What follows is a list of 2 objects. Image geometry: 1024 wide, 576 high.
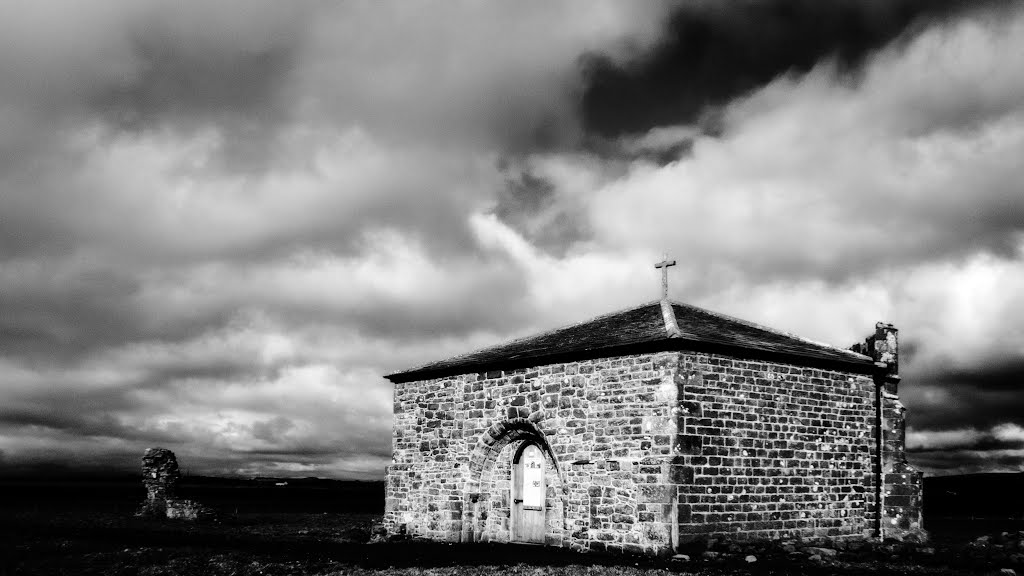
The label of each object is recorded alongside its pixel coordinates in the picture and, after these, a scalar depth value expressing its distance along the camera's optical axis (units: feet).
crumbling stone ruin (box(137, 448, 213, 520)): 99.91
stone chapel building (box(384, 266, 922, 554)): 51.31
